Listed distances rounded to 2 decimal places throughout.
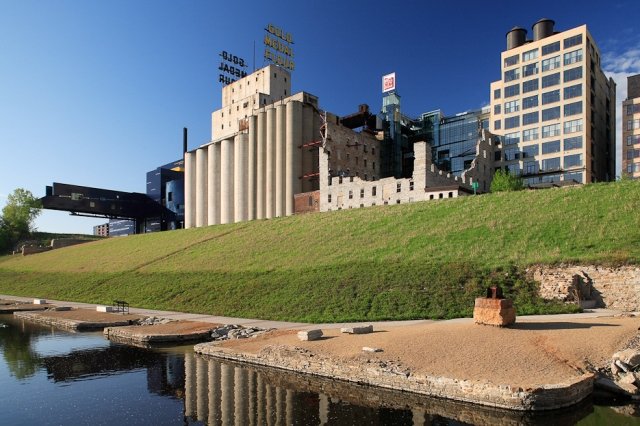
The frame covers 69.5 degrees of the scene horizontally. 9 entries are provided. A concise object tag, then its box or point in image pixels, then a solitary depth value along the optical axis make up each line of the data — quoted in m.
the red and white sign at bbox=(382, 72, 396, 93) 108.62
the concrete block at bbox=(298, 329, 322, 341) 20.54
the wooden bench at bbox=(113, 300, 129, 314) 34.78
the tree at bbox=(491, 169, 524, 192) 81.94
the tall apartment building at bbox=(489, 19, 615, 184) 86.81
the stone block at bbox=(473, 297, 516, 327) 19.16
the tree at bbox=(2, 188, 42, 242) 117.62
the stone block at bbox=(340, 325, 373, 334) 21.38
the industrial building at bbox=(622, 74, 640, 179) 99.06
